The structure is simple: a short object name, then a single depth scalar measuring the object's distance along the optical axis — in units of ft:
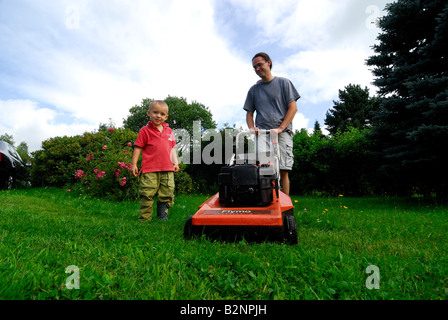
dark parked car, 24.11
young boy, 13.15
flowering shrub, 22.53
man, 12.46
